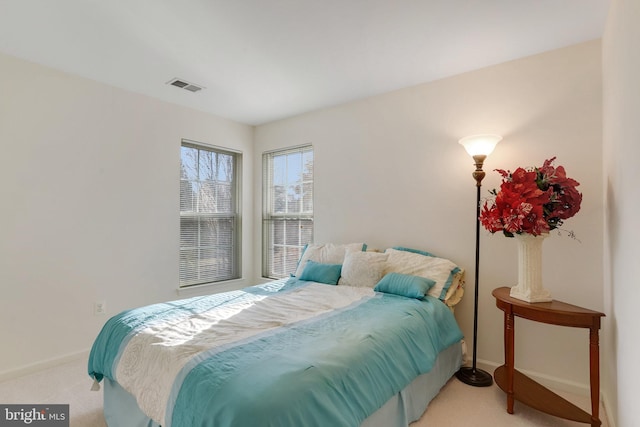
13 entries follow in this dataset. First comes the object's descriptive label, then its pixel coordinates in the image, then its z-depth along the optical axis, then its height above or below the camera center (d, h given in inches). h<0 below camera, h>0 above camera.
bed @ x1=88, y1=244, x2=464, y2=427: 48.9 -26.6
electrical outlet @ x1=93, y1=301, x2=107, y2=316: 118.1 -35.2
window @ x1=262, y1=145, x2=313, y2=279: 158.1 +2.9
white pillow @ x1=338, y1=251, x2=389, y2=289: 111.1 -19.6
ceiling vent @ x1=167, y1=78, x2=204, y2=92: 118.8 +49.4
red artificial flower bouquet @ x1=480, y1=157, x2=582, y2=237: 75.5 +2.9
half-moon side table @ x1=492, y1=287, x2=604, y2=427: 69.0 -34.2
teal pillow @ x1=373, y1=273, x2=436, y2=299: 96.5 -22.5
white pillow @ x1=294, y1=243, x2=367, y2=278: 126.2 -16.1
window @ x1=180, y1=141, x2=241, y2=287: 150.9 -0.7
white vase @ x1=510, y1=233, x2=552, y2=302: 79.2 -14.3
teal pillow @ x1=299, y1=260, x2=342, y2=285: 118.6 -22.6
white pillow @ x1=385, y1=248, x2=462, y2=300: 100.8 -18.4
